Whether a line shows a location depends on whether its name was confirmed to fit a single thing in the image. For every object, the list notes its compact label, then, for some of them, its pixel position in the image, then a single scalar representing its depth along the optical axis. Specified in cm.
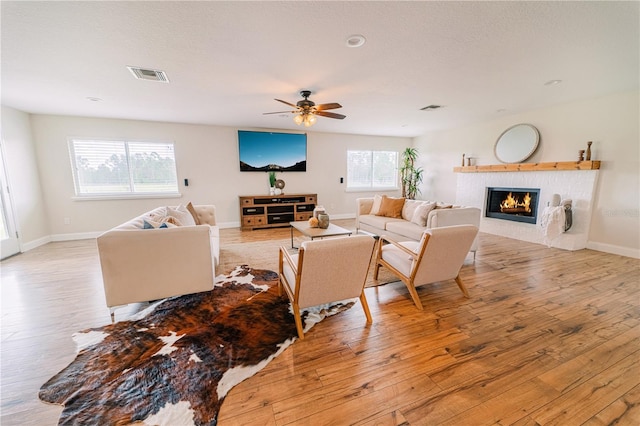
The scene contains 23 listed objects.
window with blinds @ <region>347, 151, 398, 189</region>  702
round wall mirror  459
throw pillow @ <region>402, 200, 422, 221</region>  416
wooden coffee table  330
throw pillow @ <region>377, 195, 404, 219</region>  446
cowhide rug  132
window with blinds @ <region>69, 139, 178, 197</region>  482
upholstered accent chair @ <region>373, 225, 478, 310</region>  221
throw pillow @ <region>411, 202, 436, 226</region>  370
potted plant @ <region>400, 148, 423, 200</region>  707
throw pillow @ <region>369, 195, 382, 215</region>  469
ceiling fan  324
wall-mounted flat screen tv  579
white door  381
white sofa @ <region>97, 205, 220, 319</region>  204
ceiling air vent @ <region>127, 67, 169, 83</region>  269
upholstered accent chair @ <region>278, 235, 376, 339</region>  177
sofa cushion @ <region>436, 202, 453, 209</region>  370
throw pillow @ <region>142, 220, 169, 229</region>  227
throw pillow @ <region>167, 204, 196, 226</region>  296
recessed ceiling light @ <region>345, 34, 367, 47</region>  207
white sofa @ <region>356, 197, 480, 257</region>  345
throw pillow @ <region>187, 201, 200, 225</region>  372
